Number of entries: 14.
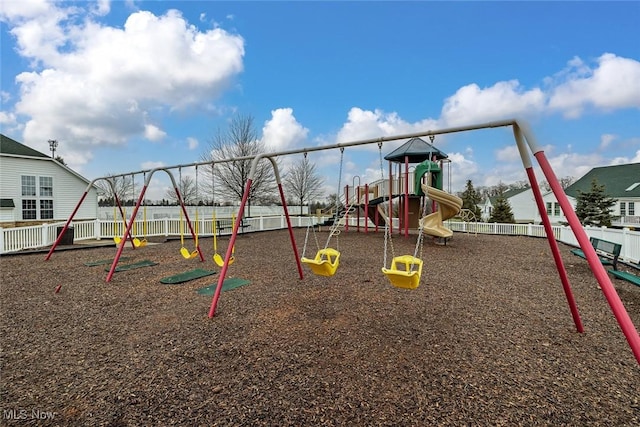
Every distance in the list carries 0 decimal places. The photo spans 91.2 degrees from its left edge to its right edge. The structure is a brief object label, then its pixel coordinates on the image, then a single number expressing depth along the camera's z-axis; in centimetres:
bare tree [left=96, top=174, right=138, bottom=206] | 3884
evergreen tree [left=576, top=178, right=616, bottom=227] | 2466
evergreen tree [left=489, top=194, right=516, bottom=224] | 2672
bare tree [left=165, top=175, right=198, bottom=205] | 4047
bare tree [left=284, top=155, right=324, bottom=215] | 3218
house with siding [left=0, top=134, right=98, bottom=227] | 1612
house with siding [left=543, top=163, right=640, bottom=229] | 2752
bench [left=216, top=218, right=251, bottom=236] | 1516
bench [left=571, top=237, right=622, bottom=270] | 671
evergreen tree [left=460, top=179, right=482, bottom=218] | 2910
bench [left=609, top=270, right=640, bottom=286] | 516
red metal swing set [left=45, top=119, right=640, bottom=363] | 246
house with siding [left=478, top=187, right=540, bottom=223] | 4012
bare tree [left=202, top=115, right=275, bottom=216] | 2145
